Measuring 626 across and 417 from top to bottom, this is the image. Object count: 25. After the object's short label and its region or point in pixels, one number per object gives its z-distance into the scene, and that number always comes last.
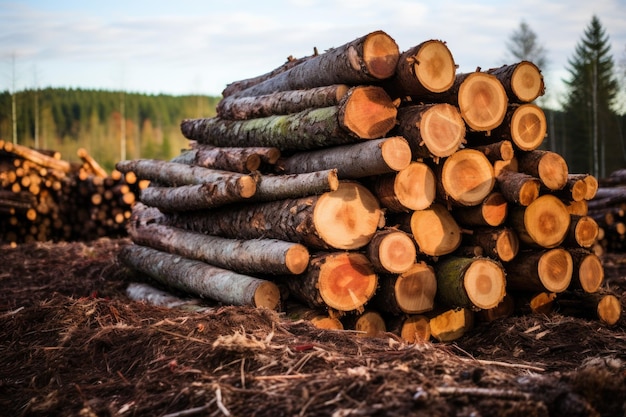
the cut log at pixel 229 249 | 4.97
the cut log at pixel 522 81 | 5.64
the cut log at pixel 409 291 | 5.21
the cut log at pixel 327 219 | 5.00
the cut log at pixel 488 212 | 5.49
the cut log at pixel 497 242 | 5.48
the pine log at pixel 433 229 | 5.32
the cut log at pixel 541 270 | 5.55
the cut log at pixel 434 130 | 5.06
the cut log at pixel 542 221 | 5.54
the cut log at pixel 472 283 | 5.14
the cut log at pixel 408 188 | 5.14
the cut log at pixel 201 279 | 5.11
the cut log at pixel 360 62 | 5.16
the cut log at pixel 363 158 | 4.88
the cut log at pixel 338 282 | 4.89
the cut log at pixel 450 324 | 5.61
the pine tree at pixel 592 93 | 28.86
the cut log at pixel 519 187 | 5.36
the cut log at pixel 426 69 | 5.07
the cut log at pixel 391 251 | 4.99
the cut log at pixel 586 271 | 5.75
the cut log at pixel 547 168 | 5.62
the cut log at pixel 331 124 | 5.16
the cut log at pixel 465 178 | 5.31
